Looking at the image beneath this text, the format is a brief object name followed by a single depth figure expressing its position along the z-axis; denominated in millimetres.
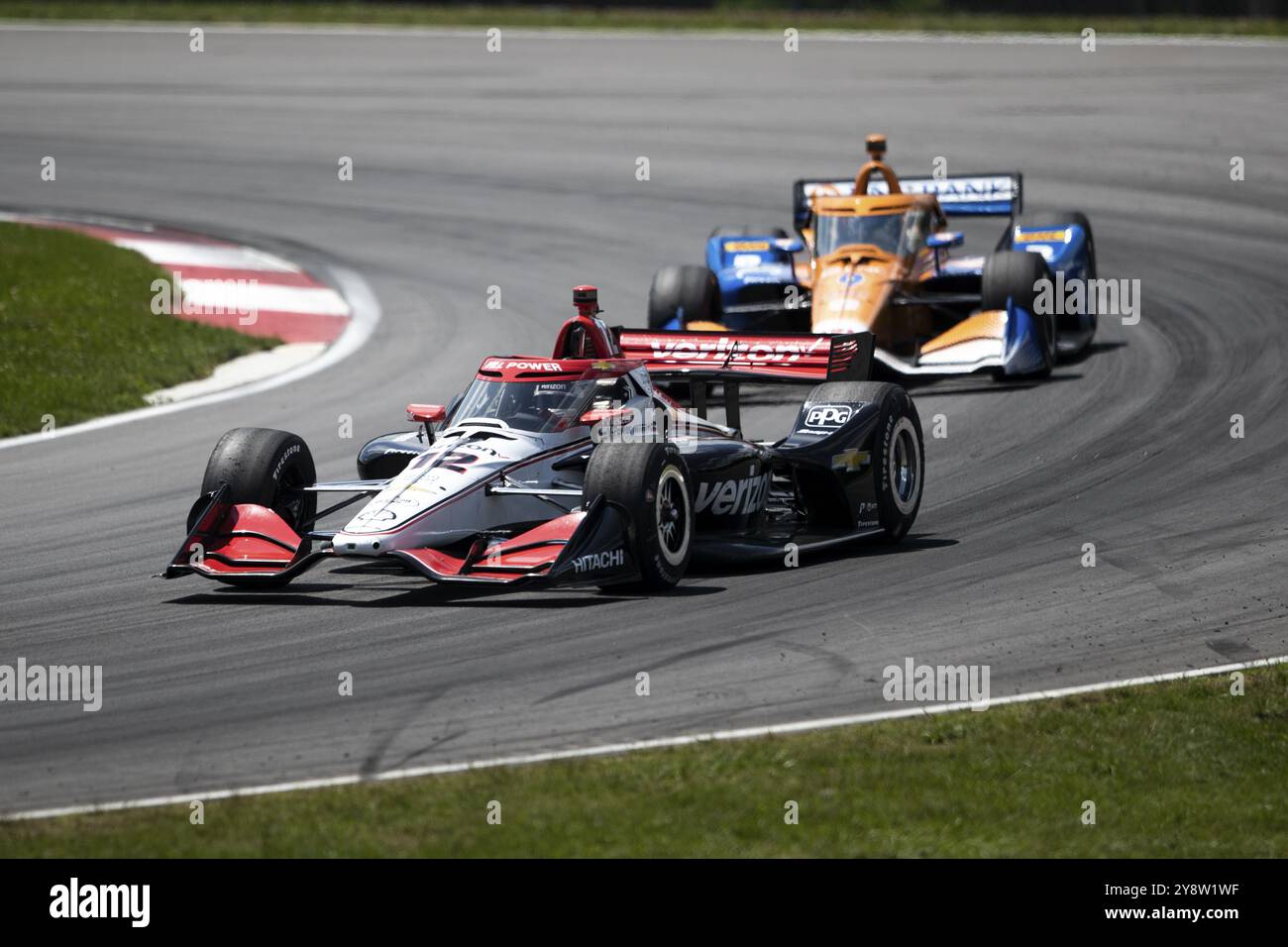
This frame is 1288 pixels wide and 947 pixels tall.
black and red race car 10836
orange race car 17906
